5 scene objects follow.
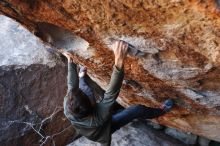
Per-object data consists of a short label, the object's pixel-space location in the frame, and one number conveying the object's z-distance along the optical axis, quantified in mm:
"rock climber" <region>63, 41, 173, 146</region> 1540
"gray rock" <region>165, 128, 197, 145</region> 2839
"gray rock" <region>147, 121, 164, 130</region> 2924
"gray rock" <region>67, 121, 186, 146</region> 2599
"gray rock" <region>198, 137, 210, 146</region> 2834
